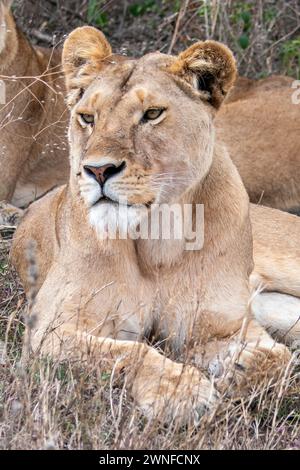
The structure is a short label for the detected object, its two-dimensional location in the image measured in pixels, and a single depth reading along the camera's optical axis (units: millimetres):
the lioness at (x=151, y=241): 6750
